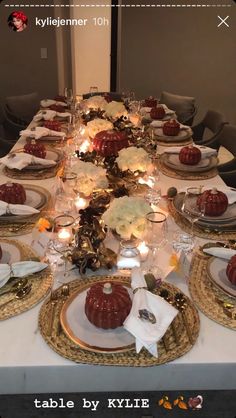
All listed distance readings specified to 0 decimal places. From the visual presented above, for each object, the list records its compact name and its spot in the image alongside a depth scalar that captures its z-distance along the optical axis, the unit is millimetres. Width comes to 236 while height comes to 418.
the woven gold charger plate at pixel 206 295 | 1001
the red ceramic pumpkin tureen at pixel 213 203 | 1412
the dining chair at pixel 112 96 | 3626
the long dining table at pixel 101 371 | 872
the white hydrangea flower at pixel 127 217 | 1215
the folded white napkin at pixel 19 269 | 1065
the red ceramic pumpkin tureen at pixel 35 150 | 1976
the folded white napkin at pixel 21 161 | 1811
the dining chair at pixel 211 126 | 2766
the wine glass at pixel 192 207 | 1414
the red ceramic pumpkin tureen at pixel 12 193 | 1453
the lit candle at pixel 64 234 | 1244
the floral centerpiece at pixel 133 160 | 1770
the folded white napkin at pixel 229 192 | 1497
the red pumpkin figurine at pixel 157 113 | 2855
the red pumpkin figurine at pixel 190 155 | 1938
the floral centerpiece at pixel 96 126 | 2289
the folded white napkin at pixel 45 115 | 2713
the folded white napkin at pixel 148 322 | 877
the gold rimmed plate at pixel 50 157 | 1854
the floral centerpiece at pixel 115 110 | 2723
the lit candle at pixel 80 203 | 1547
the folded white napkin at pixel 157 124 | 2646
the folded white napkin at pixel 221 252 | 1175
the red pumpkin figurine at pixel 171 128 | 2438
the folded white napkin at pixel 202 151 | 2041
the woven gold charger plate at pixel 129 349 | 871
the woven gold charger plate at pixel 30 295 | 1002
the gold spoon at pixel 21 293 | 1042
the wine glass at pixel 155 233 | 1220
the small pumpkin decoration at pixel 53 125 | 2445
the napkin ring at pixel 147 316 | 920
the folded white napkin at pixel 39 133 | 2279
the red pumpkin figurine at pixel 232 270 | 1061
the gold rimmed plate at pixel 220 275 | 1058
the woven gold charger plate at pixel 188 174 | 1866
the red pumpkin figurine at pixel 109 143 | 1997
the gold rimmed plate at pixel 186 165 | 1904
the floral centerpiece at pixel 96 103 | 2947
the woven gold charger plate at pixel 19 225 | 1348
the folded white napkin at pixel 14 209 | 1396
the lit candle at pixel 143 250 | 1206
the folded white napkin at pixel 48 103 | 3098
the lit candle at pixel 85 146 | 2133
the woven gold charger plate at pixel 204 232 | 1358
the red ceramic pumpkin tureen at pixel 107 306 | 907
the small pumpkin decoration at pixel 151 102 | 3188
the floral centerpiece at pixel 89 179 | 1580
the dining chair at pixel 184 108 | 3516
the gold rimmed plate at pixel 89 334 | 883
